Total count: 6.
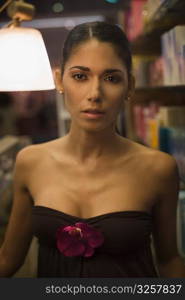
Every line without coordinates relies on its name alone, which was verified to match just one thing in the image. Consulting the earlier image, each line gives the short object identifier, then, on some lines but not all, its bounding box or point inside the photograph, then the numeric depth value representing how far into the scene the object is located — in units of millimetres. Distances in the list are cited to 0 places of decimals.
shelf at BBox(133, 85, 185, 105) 1573
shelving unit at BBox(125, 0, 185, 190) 1438
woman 1139
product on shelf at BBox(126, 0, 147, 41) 1792
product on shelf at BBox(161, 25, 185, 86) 1413
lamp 1191
